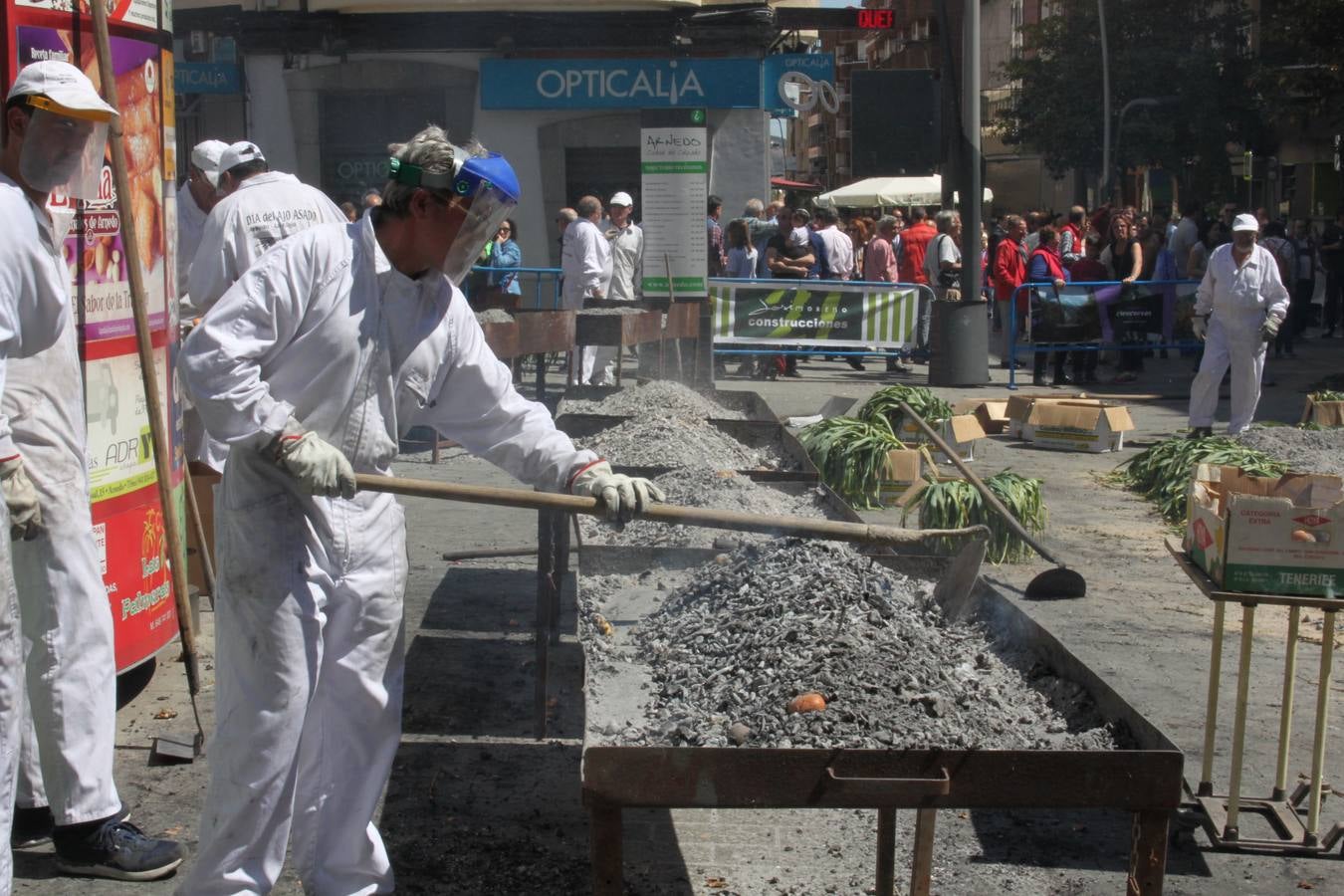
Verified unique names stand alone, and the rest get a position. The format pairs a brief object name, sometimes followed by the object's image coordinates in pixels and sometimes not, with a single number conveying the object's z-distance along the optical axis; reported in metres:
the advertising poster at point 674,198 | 14.79
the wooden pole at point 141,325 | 4.58
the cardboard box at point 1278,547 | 4.26
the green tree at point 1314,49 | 19.88
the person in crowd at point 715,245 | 18.83
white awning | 35.59
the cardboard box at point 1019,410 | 12.76
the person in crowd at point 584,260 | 15.69
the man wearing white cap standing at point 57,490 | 3.55
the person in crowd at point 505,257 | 17.42
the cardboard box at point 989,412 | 12.70
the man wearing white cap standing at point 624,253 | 16.36
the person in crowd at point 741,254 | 17.91
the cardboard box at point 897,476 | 9.48
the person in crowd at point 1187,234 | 19.45
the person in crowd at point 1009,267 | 17.36
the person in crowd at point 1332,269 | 22.36
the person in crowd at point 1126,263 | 16.47
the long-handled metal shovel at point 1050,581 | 7.03
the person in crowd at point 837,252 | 18.58
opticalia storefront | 21.08
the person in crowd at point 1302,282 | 20.84
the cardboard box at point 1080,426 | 12.25
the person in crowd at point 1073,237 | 20.64
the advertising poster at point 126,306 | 4.74
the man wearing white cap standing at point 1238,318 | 11.94
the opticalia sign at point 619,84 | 21.02
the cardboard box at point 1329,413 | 11.93
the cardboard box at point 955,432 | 10.97
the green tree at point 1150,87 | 37.12
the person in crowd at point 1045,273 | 16.45
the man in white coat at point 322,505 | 3.32
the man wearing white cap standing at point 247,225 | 5.87
